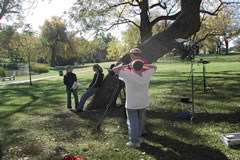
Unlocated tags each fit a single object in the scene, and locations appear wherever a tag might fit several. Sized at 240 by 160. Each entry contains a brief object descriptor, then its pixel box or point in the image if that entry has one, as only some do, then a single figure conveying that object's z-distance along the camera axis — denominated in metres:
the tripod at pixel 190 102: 5.72
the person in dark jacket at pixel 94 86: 7.28
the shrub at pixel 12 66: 54.93
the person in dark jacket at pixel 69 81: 7.76
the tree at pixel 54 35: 57.97
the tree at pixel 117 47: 33.53
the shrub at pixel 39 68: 40.32
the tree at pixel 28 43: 17.52
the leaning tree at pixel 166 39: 6.52
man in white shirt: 4.08
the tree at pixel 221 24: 22.98
